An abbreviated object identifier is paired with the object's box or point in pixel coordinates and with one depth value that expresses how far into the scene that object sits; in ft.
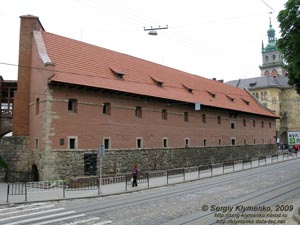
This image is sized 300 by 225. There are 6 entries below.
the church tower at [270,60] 389.39
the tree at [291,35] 68.85
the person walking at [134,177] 80.23
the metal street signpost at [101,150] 71.87
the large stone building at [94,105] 87.51
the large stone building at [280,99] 281.74
